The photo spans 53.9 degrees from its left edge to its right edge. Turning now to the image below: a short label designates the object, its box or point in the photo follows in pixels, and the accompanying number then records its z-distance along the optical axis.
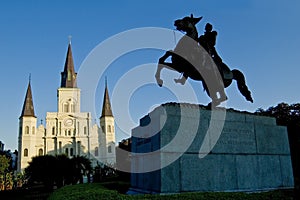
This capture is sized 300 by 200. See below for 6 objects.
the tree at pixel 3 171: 44.70
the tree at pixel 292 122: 13.82
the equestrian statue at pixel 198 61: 9.52
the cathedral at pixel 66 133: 69.75
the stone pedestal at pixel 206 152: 8.13
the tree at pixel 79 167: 35.58
